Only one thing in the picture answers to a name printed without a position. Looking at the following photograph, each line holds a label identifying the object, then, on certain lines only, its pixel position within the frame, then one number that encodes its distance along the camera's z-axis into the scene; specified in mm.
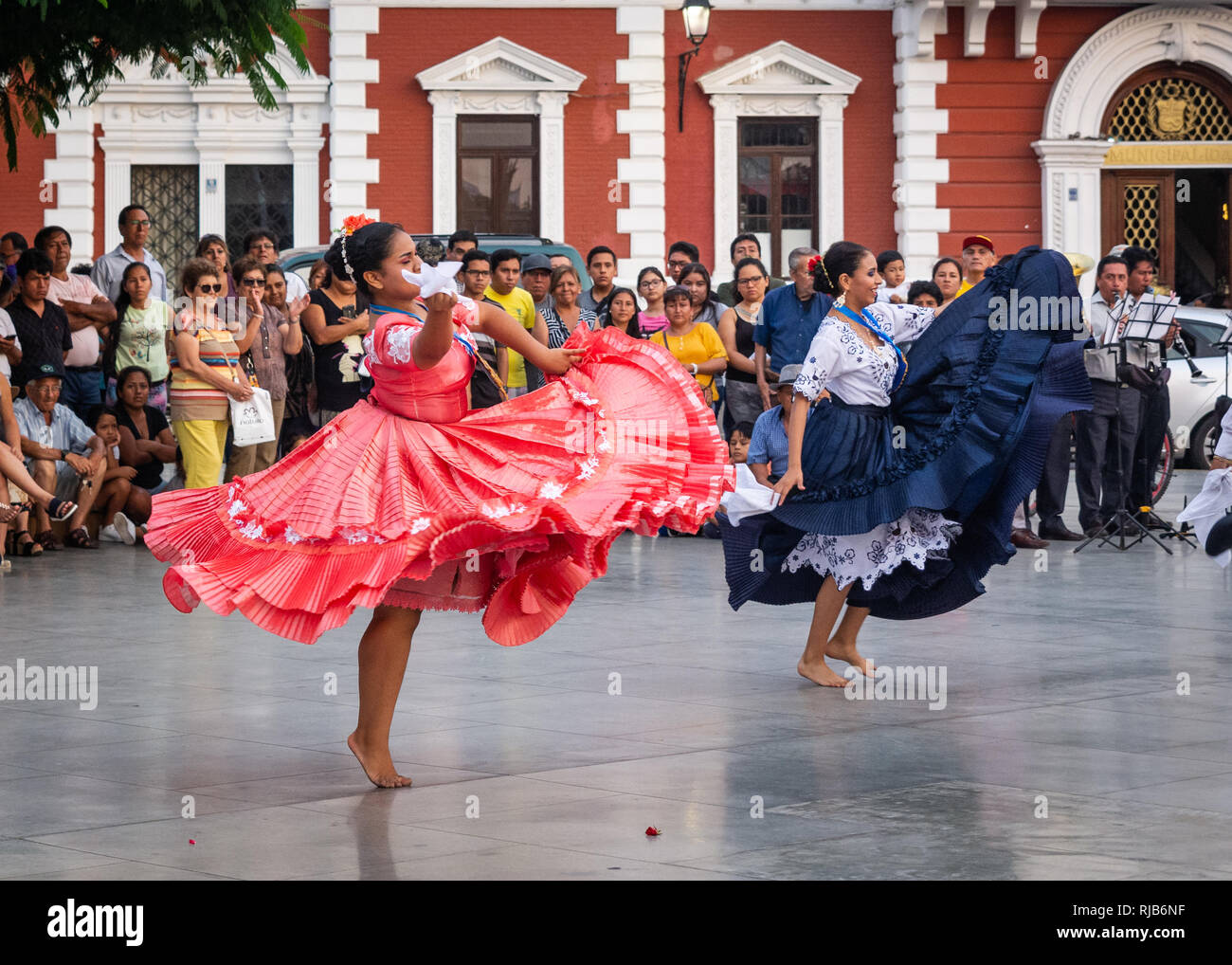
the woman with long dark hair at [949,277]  13977
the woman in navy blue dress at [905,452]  7961
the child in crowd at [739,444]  14180
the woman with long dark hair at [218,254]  13922
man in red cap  13836
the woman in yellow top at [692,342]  14398
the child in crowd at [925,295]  13734
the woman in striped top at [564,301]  14406
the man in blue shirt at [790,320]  12758
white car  19422
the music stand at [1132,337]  13641
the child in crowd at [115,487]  13961
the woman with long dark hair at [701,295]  14711
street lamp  22031
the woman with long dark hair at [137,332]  14289
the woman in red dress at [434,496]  5988
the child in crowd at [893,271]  13242
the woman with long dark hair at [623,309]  14695
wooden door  24500
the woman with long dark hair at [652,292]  15258
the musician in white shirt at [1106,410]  14266
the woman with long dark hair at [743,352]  14453
